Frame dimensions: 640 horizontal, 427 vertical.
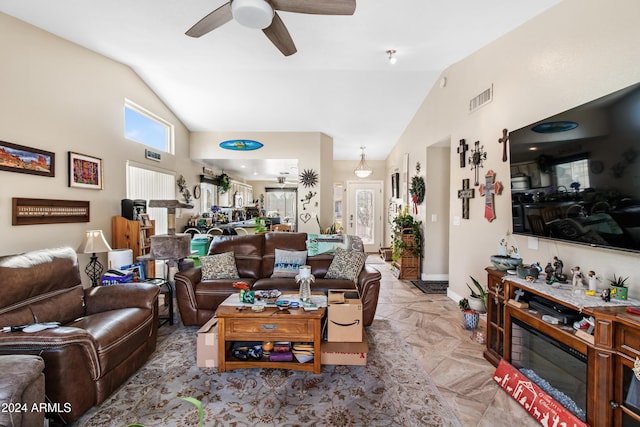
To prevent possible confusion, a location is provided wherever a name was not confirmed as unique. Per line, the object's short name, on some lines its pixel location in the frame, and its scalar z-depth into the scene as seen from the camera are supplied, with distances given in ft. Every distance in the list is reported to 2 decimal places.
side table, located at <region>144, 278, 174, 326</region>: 10.69
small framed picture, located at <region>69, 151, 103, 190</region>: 10.62
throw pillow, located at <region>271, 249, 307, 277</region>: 11.85
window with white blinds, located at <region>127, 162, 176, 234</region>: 14.06
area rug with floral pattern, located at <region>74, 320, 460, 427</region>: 6.04
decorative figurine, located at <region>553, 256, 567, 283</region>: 7.09
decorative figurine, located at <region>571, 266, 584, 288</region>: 6.61
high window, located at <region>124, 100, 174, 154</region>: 13.96
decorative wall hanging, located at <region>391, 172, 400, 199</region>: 22.25
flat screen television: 5.39
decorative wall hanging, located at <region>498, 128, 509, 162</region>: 9.75
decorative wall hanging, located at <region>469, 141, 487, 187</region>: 11.23
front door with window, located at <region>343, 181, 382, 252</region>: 26.86
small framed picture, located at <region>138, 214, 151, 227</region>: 13.46
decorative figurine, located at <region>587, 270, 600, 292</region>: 6.25
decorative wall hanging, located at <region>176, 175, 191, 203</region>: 18.14
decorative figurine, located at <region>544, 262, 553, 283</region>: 7.04
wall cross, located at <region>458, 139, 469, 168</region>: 12.43
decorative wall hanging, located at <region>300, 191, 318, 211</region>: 19.98
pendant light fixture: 23.98
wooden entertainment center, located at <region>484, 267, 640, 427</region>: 4.83
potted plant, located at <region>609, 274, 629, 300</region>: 5.66
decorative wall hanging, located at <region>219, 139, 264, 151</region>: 19.65
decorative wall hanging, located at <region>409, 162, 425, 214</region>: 16.74
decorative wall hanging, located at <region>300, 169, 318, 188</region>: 19.86
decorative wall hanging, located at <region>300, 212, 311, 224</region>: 20.18
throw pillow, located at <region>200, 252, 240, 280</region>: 11.11
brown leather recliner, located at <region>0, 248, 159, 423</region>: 5.58
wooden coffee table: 7.52
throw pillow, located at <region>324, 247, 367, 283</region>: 11.37
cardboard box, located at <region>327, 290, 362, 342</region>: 7.89
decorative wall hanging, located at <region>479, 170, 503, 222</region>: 10.36
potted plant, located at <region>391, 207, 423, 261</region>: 17.30
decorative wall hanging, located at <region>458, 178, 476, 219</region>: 12.05
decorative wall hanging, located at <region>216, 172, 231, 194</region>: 24.25
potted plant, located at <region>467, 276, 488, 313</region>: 10.71
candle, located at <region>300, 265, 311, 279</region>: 8.56
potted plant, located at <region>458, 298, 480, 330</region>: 10.18
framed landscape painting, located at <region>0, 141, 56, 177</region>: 8.52
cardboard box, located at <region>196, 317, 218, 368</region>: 7.66
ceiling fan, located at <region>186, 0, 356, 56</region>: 6.29
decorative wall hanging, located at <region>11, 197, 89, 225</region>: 8.80
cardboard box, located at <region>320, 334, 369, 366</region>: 7.62
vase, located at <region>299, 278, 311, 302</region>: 8.55
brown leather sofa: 10.25
